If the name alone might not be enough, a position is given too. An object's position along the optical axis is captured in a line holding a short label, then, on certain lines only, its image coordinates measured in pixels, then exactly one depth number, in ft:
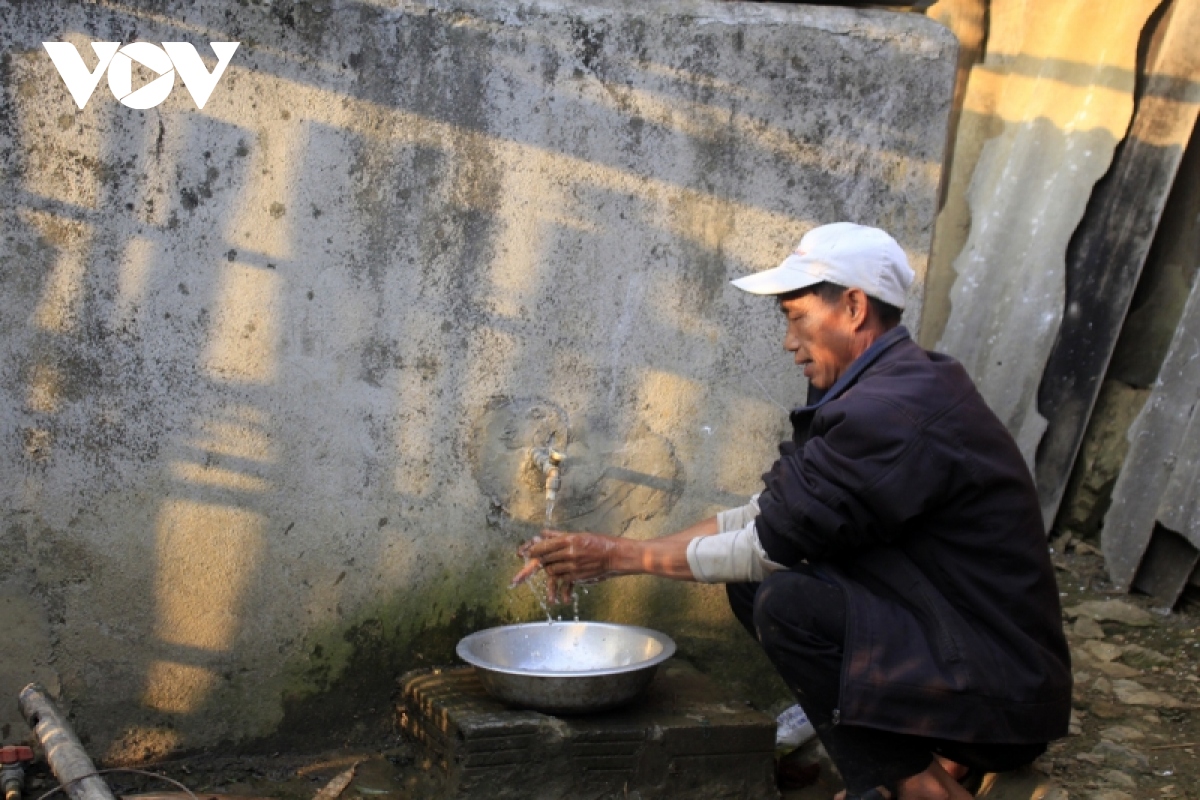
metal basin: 9.97
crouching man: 8.55
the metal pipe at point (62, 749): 8.38
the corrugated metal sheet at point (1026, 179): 17.74
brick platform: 9.90
